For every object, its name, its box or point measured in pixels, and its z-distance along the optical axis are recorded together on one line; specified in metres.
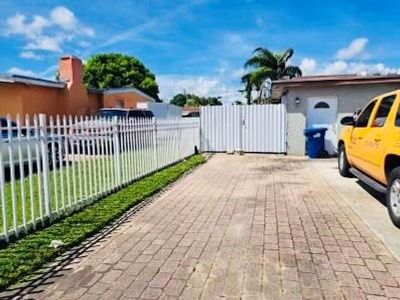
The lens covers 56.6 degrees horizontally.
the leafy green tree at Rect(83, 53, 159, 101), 44.69
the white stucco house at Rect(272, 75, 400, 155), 13.68
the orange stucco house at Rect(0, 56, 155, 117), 16.31
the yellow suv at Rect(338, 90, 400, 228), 5.48
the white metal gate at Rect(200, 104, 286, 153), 15.64
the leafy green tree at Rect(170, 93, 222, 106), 67.71
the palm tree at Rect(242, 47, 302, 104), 27.27
